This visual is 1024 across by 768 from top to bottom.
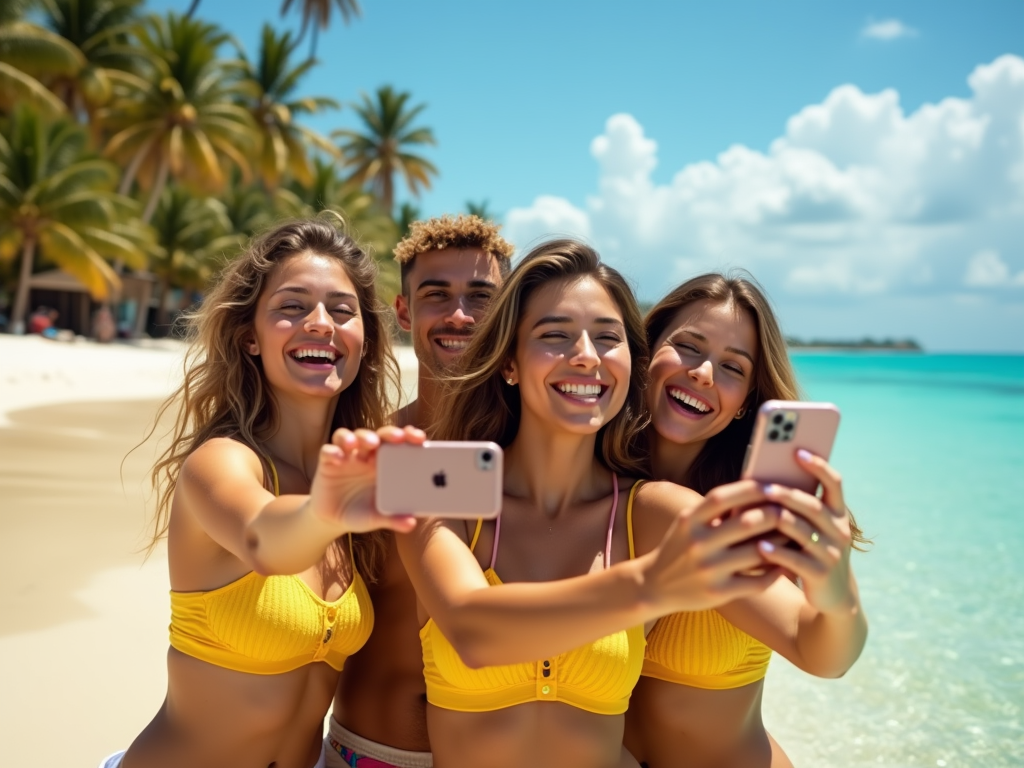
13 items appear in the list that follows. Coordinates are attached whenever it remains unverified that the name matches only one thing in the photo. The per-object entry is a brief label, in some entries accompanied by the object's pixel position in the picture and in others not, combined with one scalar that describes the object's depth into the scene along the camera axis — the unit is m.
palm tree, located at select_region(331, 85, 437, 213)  51.16
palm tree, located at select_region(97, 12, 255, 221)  33.06
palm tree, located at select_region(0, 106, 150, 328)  27.02
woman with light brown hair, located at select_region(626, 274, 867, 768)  2.40
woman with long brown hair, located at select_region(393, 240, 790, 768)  2.01
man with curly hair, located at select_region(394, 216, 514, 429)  4.13
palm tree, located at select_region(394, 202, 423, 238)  50.98
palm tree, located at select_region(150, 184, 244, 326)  36.91
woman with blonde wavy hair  2.74
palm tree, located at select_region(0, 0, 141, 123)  32.38
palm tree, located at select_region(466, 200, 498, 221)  57.05
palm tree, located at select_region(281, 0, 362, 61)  51.34
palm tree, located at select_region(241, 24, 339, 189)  41.12
